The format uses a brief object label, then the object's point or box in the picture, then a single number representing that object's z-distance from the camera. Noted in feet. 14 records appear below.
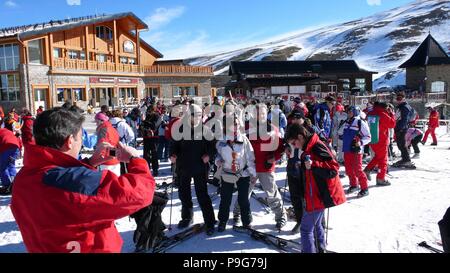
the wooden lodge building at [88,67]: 79.56
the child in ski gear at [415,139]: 35.24
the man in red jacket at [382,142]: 23.71
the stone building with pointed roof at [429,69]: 149.69
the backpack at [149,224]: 14.62
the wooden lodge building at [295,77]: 143.74
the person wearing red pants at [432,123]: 45.41
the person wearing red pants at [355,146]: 21.57
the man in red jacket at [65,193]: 5.75
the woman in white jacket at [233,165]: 16.42
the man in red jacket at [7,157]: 24.02
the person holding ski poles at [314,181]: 12.65
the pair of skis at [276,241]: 15.07
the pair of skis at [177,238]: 15.34
